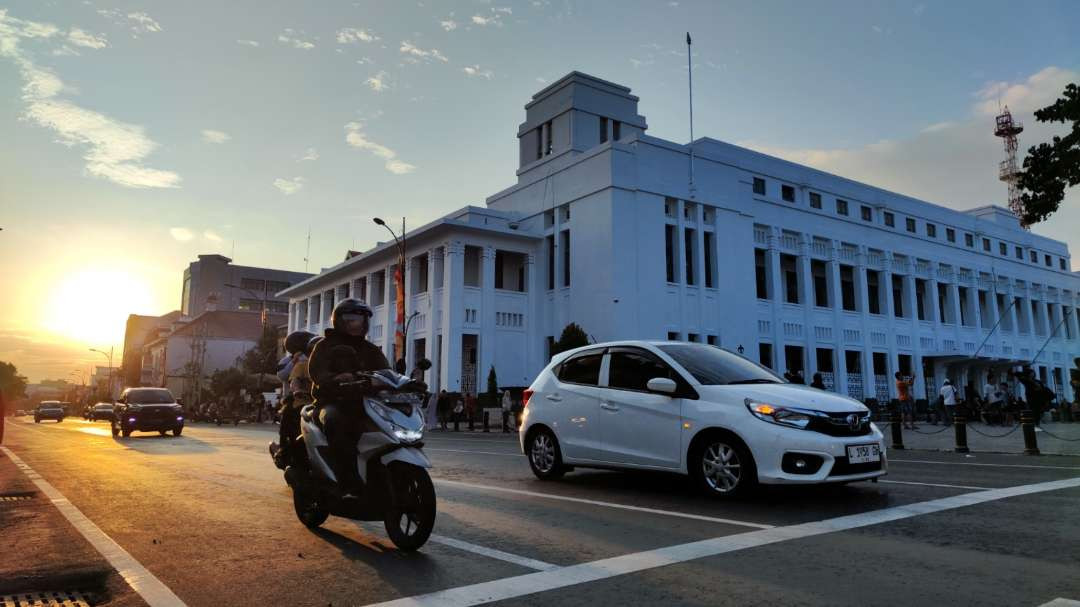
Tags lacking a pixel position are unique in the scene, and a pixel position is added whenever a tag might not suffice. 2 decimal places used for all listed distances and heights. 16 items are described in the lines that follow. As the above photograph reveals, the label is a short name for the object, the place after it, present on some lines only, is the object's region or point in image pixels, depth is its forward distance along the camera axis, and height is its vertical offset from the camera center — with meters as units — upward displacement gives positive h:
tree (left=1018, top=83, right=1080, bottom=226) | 19.83 +6.93
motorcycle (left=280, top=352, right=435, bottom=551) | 4.82 -0.50
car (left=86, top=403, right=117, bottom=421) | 49.44 -1.09
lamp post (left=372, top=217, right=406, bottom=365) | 34.20 +4.49
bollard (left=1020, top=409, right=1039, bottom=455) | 12.67 -0.58
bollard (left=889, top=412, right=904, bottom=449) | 14.66 -0.74
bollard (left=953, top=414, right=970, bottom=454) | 13.29 -0.68
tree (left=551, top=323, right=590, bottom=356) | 31.61 +2.76
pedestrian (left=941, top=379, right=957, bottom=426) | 23.57 +0.09
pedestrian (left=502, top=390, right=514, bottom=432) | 27.50 -0.38
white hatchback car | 6.54 -0.24
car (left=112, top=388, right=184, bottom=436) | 21.25 -0.50
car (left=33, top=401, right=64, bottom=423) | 52.19 -1.23
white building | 38.00 +8.56
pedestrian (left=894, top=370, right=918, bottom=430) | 23.34 +0.13
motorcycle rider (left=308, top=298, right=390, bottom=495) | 5.11 +0.15
